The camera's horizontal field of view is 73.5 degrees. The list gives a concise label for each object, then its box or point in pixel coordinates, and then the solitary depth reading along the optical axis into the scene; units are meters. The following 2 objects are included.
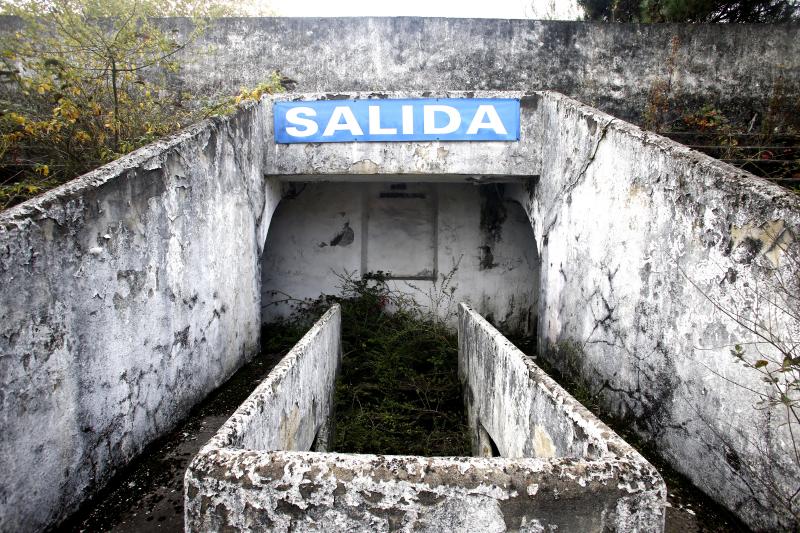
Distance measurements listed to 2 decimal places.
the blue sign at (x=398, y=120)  5.57
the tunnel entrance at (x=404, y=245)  7.55
